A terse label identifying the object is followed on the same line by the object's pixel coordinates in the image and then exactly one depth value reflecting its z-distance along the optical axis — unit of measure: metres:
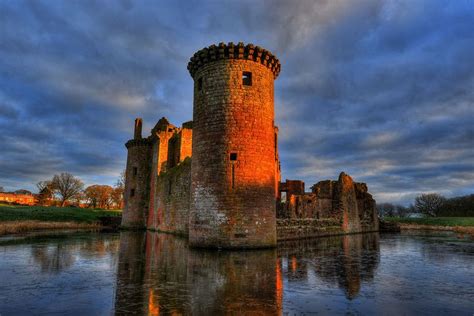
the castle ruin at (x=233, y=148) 13.82
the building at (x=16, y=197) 107.12
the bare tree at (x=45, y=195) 70.75
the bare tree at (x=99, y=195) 83.12
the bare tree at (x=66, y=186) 79.70
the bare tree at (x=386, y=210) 144.62
